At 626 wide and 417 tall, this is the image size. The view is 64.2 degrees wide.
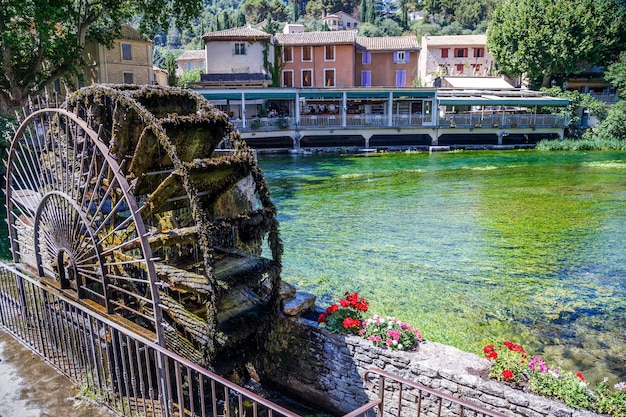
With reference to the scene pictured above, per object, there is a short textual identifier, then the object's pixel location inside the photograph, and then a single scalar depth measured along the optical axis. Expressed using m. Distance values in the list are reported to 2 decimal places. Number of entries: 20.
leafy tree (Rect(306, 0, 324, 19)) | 93.06
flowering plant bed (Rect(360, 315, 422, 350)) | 6.44
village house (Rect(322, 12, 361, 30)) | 82.12
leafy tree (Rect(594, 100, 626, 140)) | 34.72
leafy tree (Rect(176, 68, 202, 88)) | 45.87
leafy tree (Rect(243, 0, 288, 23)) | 88.81
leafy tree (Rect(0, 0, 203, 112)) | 19.39
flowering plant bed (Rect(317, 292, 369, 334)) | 6.89
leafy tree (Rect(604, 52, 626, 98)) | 36.66
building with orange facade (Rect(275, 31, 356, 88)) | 44.09
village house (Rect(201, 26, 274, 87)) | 39.78
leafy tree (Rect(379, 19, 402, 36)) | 76.62
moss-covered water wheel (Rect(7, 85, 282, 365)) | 6.77
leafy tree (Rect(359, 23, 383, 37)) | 72.82
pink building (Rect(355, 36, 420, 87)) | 46.56
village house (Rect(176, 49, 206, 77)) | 66.25
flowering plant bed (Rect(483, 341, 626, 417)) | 5.18
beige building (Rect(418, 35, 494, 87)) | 53.22
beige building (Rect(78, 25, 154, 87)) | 32.22
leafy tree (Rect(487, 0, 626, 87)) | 38.25
